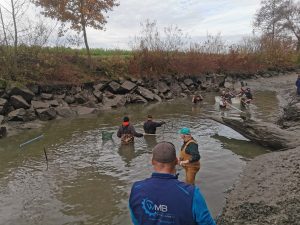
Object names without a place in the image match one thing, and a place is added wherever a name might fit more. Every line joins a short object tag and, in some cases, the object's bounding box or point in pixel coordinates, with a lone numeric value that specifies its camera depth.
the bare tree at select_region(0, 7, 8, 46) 14.70
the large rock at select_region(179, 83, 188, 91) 22.14
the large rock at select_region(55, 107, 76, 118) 13.95
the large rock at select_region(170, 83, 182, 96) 21.20
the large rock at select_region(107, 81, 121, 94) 18.21
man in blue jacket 2.00
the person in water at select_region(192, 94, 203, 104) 16.23
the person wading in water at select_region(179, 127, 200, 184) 5.19
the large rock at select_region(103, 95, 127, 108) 16.39
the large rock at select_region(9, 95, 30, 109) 13.32
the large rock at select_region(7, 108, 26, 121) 12.40
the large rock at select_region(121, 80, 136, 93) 18.40
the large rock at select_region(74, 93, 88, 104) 16.07
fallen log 7.70
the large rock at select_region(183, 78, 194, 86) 22.98
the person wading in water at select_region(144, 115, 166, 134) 9.79
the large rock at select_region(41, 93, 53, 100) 15.09
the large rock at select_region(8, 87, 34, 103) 13.78
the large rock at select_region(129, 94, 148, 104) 17.82
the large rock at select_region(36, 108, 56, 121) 13.27
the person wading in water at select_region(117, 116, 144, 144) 9.01
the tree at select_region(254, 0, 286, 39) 40.55
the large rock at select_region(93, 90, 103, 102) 16.92
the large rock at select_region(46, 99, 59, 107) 14.73
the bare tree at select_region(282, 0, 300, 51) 40.86
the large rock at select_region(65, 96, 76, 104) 15.86
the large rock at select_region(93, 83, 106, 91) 17.70
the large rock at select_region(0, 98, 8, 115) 12.79
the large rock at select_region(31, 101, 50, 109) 13.80
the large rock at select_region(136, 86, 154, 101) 18.40
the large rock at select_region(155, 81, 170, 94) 20.51
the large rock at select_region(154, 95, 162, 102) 18.74
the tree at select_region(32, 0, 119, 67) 17.70
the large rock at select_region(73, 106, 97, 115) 14.54
